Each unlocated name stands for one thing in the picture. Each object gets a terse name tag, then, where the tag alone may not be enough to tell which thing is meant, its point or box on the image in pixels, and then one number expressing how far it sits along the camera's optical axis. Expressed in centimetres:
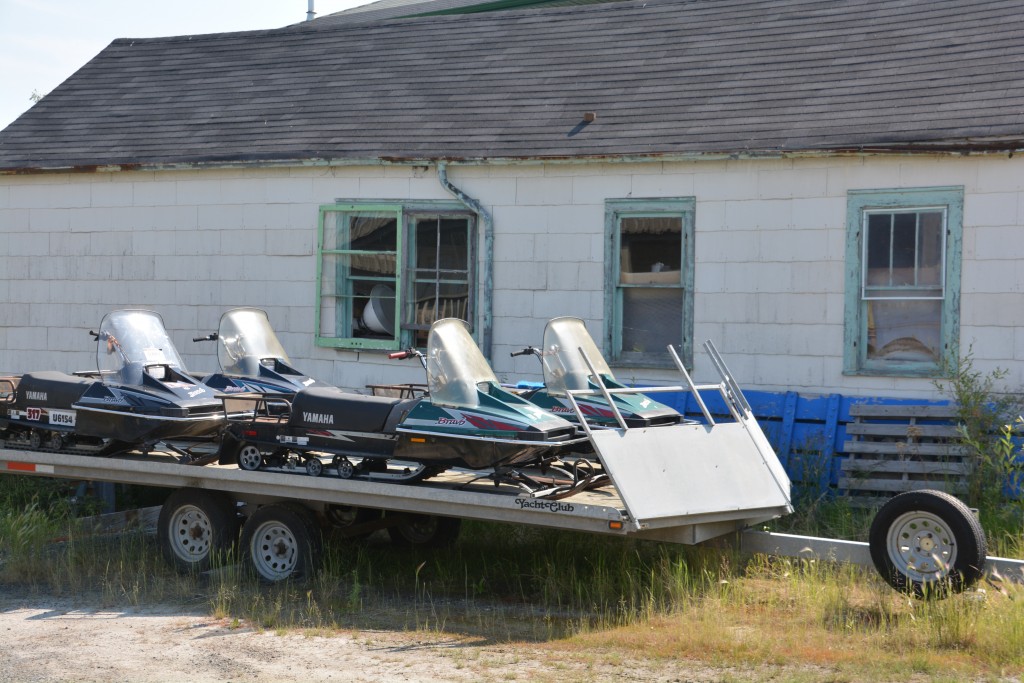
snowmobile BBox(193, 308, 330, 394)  1920
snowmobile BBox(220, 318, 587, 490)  1495
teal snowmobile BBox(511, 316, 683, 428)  1702
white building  2087
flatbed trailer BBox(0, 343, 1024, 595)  1363
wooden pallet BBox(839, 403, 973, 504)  1956
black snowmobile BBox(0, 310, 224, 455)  1742
